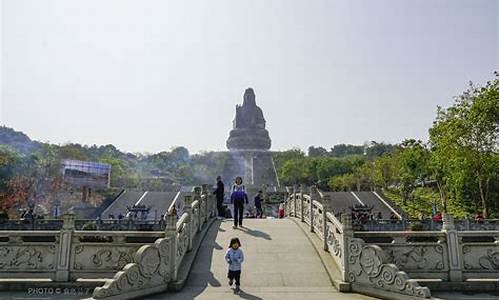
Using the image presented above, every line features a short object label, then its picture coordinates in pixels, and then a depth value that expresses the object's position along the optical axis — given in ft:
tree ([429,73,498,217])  73.56
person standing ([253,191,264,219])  68.08
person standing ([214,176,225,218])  49.06
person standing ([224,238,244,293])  24.63
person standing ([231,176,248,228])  39.11
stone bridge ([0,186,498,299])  23.59
